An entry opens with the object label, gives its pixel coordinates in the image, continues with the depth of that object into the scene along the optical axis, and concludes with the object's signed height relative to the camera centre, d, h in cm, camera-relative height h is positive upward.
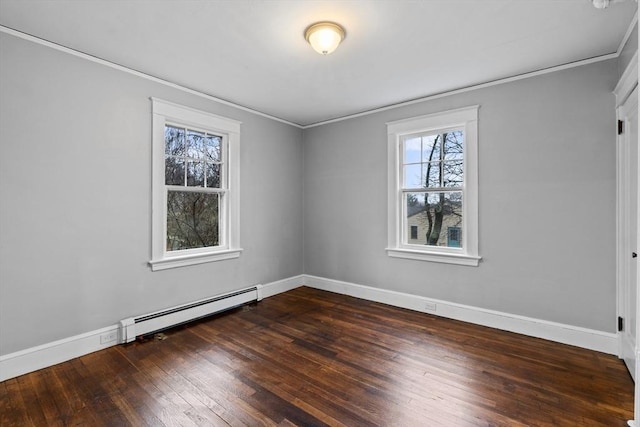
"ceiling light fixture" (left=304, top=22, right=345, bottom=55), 229 +140
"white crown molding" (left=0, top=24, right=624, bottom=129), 251 +146
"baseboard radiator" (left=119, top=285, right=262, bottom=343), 296 -113
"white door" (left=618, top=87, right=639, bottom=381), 236 -7
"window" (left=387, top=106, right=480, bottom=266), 351 +34
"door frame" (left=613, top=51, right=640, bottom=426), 252 +6
